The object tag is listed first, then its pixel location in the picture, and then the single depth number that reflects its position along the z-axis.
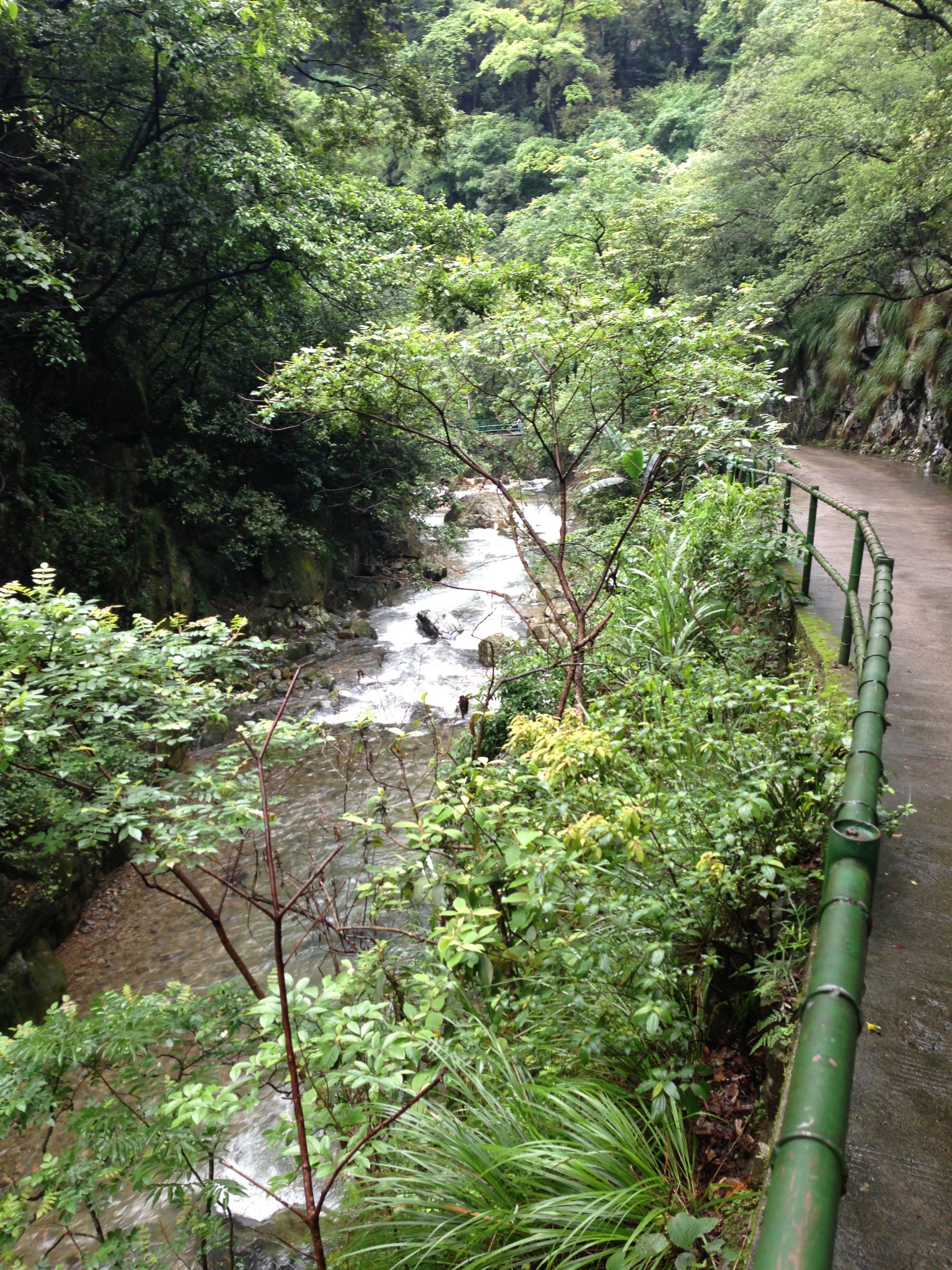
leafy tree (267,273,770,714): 5.29
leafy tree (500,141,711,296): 15.69
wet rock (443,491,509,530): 21.22
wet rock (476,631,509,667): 10.16
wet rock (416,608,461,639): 13.52
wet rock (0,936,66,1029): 5.18
